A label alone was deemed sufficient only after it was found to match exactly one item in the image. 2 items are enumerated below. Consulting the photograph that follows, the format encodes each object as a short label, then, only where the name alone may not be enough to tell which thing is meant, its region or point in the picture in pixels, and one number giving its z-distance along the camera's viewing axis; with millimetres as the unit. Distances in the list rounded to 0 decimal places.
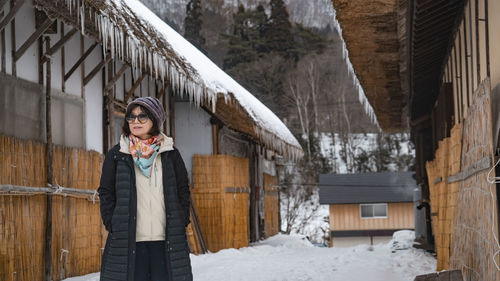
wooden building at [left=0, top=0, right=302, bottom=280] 6484
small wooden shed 27953
